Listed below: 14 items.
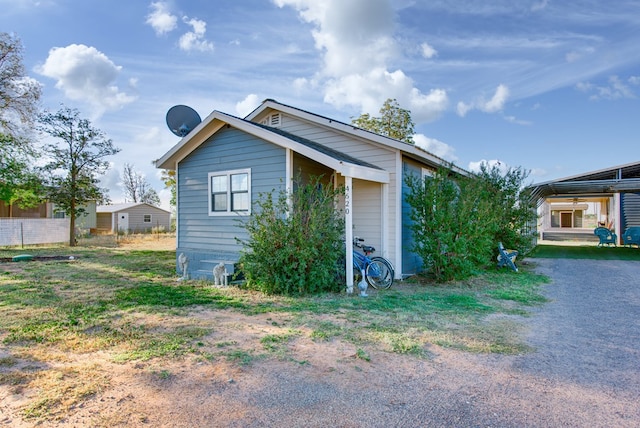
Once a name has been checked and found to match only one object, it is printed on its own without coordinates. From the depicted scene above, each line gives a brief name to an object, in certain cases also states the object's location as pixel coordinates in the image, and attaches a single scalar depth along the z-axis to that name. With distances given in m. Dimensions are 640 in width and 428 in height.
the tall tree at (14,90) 17.44
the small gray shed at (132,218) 33.72
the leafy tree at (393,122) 24.53
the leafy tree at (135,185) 49.84
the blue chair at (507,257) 9.80
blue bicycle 7.33
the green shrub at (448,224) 7.48
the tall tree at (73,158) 19.19
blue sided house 7.88
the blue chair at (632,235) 16.11
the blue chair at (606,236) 16.62
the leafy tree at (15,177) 17.97
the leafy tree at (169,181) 20.12
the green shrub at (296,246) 6.54
